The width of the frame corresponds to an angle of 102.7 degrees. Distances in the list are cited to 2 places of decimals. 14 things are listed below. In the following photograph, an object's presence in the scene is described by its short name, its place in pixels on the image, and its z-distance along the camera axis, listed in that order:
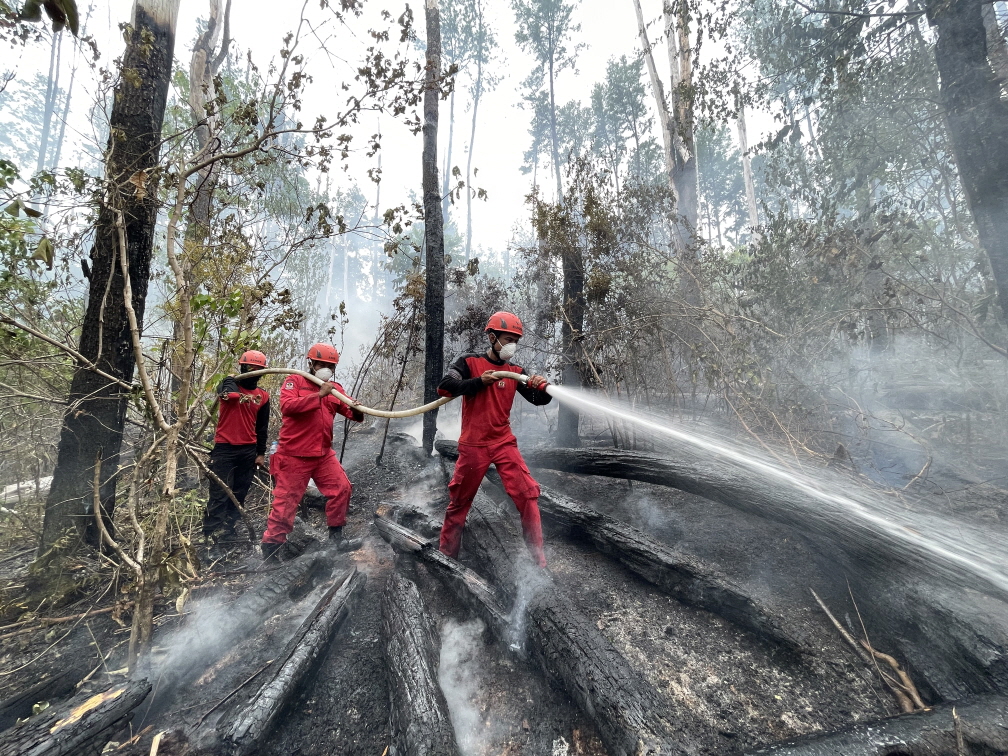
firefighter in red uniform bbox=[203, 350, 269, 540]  4.60
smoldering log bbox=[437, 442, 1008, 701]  2.36
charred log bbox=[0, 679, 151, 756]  1.86
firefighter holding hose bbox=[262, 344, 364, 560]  4.06
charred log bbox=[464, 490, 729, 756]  2.02
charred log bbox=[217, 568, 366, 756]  2.08
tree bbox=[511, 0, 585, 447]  23.78
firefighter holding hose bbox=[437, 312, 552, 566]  3.69
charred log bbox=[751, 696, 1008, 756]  1.88
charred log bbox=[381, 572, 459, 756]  2.03
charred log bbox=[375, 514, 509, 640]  3.02
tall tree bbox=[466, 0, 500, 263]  27.72
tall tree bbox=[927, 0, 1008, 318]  4.47
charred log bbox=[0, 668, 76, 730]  2.20
